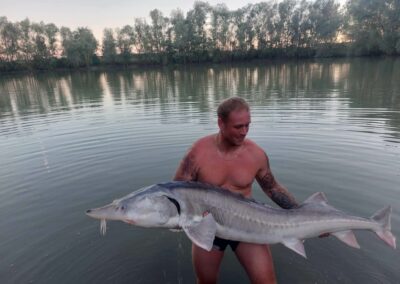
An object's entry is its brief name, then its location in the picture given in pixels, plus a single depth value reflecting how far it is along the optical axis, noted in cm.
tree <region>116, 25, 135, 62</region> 8800
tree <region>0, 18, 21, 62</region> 8138
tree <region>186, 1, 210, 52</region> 8400
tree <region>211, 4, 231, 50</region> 8462
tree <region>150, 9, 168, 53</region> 8838
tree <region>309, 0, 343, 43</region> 7262
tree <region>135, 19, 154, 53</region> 9044
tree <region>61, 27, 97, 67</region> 8244
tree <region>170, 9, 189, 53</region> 8269
